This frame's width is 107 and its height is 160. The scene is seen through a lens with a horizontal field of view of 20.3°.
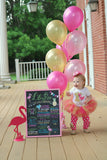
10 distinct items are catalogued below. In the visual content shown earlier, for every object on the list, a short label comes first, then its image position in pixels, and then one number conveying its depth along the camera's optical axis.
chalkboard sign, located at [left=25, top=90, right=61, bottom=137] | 4.06
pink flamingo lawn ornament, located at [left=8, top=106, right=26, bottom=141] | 3.89
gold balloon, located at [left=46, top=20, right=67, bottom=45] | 4.44
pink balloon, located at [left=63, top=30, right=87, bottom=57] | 4.55
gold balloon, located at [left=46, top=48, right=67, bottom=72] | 4.50
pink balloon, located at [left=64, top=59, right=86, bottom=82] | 4.44
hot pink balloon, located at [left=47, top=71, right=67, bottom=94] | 4.35
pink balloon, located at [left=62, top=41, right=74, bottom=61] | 4.70
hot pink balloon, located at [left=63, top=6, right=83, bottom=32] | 4.52
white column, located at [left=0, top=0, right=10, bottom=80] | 13.97
